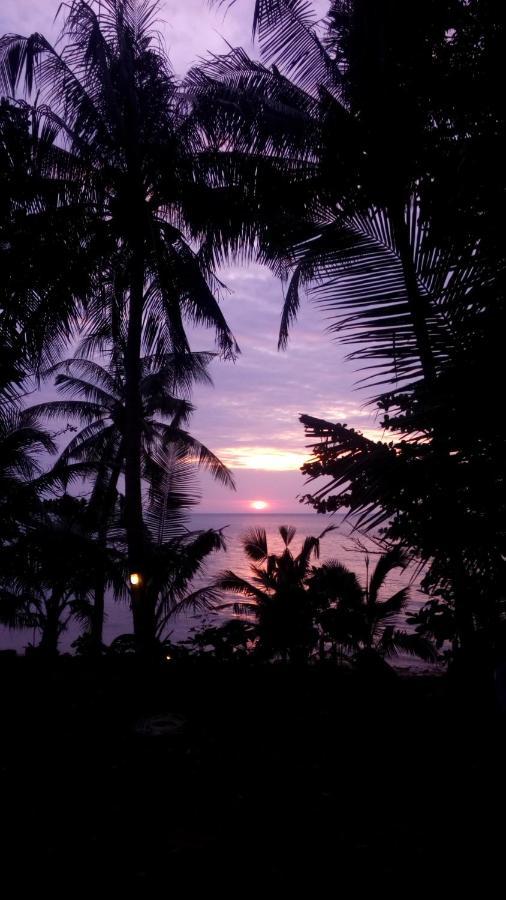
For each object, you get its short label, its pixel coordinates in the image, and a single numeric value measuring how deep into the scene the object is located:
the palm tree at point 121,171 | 8.66
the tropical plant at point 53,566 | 10.01
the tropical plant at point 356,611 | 10.73
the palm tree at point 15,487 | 11.89
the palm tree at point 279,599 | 10.96
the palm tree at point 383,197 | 2.16
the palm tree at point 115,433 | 11.56
